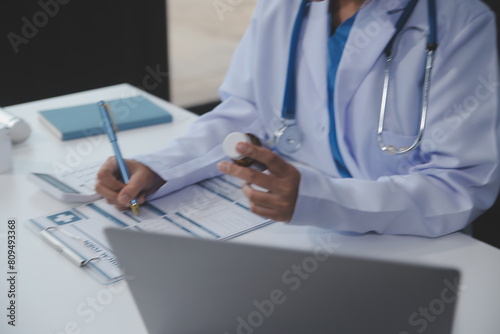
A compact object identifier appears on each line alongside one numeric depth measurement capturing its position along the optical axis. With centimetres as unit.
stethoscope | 144
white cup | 158
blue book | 172
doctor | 141
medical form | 137
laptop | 110
